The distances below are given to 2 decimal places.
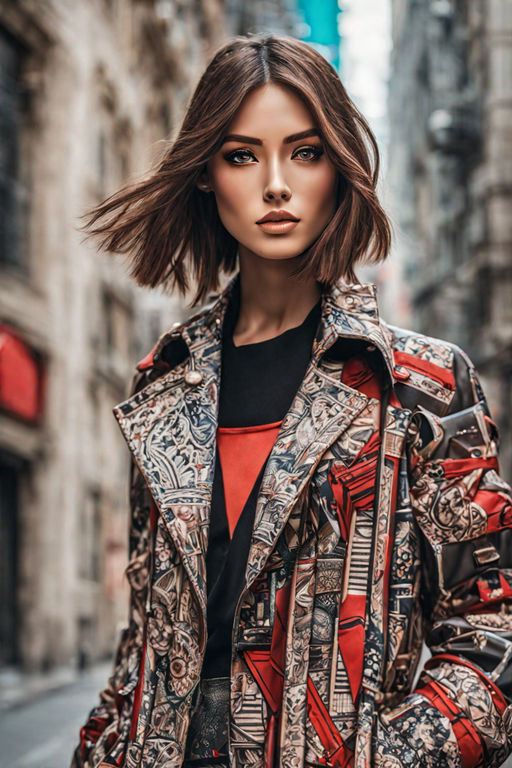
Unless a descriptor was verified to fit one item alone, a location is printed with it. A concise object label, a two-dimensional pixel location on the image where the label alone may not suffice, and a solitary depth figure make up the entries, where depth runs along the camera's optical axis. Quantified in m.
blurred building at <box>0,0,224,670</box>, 14.54
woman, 1.92
